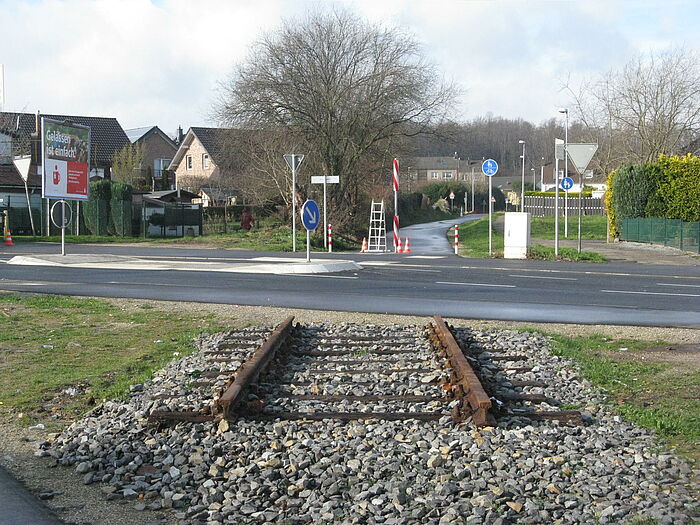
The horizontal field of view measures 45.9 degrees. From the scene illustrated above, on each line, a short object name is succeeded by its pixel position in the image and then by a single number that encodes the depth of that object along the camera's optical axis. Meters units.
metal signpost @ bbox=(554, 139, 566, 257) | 29.67
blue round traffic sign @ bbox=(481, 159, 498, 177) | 30.11
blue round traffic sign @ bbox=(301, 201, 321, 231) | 21.33
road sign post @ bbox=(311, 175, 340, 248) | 28.94
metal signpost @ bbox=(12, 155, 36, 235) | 45.28
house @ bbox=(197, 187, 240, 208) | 65.00
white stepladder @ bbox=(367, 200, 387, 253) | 36.30
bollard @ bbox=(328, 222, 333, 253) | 32.81
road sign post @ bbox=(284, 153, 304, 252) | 23.56
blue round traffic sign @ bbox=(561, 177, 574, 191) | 43.36
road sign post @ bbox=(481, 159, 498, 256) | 30.14
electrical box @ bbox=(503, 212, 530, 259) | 27.84
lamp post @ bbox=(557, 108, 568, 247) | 28.16
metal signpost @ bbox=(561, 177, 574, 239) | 43.51
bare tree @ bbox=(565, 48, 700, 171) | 51.78
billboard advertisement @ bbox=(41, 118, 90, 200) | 27.48
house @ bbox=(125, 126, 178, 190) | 84.50
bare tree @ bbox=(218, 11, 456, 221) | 41.06
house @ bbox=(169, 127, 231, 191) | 72.12
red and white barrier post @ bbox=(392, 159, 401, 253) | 34.25
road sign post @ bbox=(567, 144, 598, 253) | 27.97
